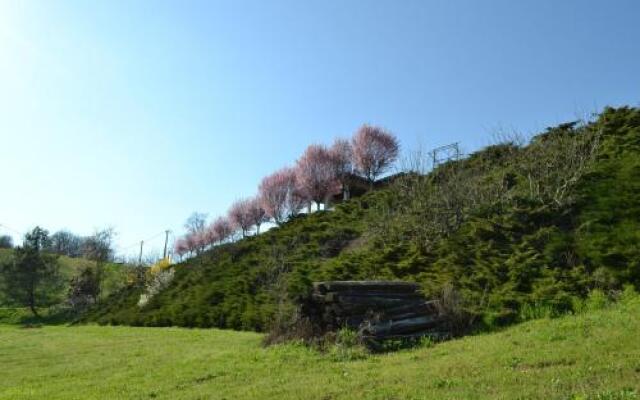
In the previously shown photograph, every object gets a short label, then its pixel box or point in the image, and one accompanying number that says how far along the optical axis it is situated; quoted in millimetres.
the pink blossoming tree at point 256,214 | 52906
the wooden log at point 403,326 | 10641
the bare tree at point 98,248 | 53094
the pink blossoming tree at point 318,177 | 43500
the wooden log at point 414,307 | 11094
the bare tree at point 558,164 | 16156
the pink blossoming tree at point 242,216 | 54156
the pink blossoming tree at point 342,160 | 42475
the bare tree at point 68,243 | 93000
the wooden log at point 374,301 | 11203
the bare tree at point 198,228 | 64919
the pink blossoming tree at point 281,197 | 48625
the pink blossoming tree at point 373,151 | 40719
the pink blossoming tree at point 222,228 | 56875
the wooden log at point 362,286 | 11523
